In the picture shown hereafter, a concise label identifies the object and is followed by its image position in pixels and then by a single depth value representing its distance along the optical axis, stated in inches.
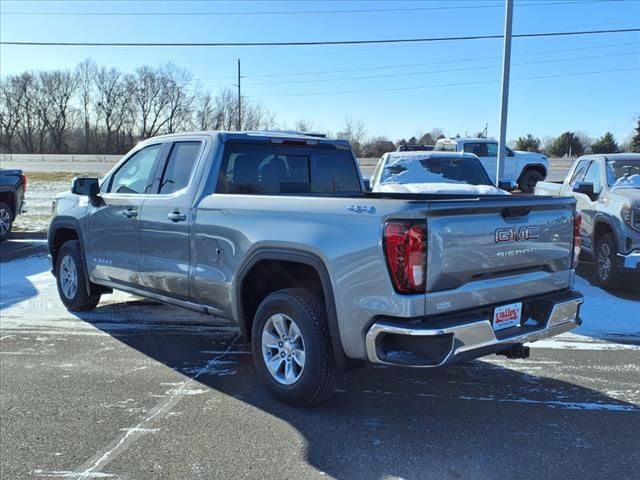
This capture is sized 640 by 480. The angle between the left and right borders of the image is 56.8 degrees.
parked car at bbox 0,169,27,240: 473.1
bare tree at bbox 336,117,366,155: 2867.4
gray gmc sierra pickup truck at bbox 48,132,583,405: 135.3
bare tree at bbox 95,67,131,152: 3449.8
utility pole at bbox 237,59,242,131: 2047.1
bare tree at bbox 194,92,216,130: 3021.7
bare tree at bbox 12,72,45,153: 3344.0
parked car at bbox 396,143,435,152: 902.1
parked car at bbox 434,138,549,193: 851.4
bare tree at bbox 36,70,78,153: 3410.4
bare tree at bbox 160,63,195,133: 3329.2
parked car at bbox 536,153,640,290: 291.6
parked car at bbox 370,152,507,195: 408.8
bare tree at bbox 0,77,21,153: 3316.9
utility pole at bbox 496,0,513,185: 510.9
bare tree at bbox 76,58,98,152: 3410.4
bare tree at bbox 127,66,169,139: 3383.4
